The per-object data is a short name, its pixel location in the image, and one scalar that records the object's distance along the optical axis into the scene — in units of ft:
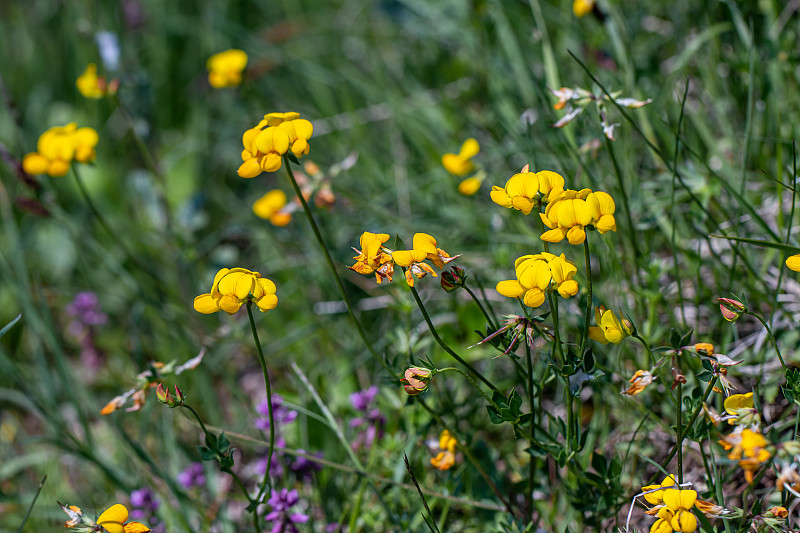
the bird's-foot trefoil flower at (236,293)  3.29
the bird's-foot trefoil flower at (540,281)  3.24
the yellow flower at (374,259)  3.30
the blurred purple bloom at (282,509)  3.47
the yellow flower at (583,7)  3.81
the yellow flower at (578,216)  3.25
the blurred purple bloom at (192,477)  3.65
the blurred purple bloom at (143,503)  3.59
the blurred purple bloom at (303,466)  3.57
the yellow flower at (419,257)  3.28
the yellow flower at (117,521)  3.28
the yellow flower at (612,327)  3.27
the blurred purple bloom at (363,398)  3.62
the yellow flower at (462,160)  3.78
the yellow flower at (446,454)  3.46
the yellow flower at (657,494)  3.23
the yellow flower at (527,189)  3.29
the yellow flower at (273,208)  3.84
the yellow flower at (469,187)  3.76
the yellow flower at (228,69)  4.00
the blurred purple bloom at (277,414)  3.58
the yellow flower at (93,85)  3.95
